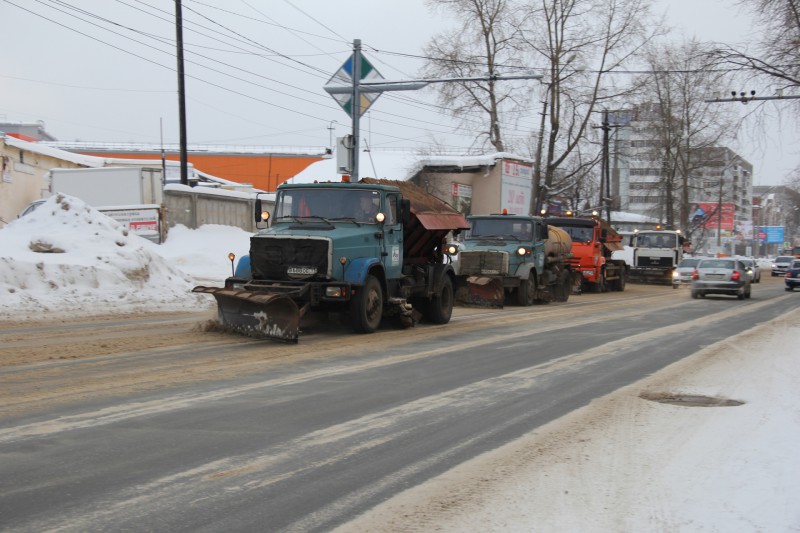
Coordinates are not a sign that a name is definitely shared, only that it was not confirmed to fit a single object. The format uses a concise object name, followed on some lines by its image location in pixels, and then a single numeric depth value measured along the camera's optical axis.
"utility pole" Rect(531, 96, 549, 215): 43.31
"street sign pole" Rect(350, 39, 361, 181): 24.05
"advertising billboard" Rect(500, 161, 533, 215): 47.25
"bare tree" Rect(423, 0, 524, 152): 43.62
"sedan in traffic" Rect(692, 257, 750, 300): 27.41
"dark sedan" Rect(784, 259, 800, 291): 37.09
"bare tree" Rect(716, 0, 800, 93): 19.17
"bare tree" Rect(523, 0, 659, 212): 41.62
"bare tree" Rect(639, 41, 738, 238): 54.62
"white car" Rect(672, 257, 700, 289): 38.73
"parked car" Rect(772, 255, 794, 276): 65.94
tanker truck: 20.64
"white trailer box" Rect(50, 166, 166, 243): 28.14
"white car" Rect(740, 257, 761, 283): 46.44
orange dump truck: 30.38
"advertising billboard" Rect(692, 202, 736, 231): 67.56
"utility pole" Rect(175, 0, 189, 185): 28.27
